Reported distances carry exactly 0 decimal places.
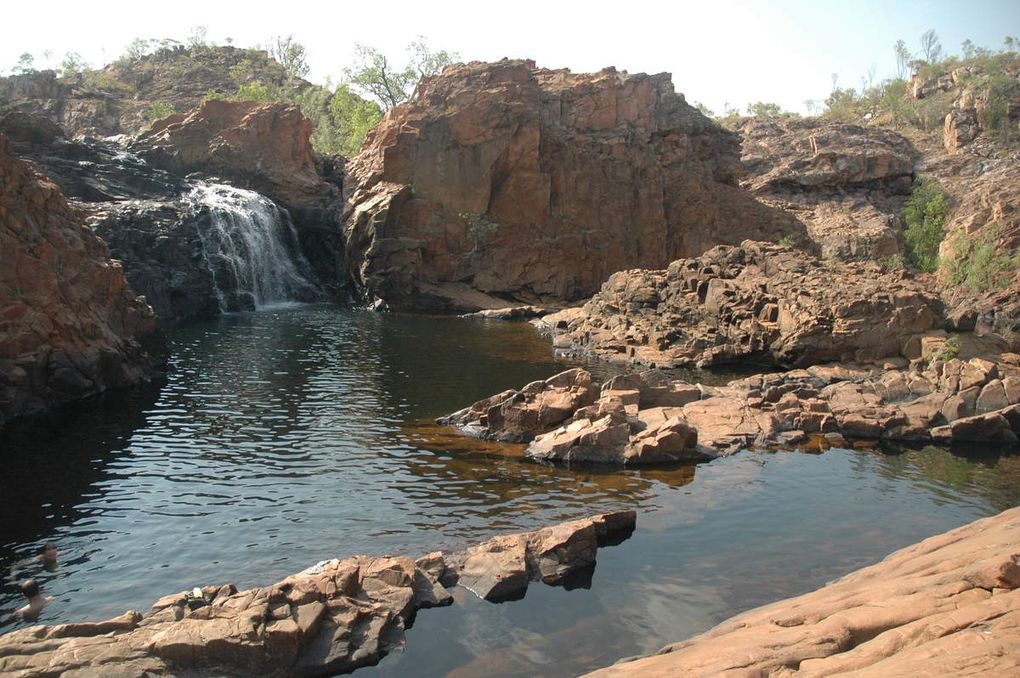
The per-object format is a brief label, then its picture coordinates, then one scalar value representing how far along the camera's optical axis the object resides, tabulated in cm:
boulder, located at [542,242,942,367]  3117
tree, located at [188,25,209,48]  10450
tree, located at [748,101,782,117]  9508
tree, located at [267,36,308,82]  10819
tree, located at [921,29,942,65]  10838
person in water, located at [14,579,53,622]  1149
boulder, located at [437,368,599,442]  2141
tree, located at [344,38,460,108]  8131
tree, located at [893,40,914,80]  11300
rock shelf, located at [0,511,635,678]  934
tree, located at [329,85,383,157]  7725
